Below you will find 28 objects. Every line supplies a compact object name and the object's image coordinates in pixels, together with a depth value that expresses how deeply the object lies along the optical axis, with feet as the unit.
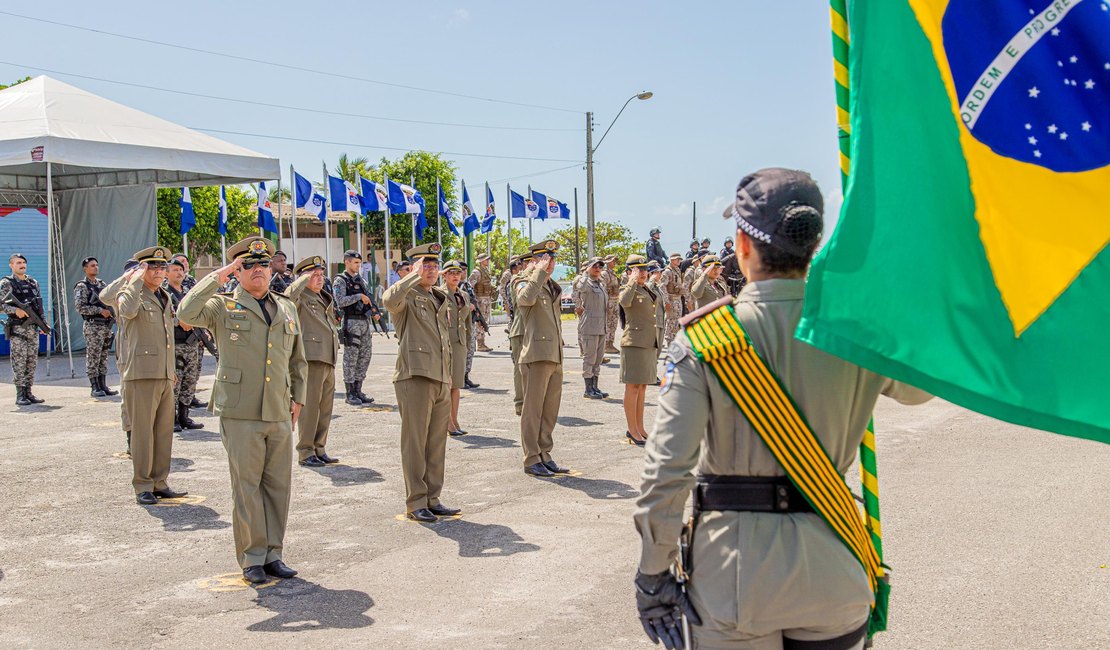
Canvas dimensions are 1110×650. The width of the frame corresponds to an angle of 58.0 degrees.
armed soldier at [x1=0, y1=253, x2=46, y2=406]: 47.42
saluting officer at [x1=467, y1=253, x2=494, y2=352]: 66.37
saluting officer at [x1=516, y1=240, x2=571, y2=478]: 30.07
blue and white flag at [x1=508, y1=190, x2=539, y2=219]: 114.93
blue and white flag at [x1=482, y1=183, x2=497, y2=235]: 111.65
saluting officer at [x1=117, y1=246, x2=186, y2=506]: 27.12
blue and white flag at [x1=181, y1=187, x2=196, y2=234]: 86.48
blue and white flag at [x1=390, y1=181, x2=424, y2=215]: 102.89
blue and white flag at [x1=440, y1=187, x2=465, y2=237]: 115.04
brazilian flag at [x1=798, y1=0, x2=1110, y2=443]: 8.15
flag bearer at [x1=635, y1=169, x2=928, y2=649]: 8.62
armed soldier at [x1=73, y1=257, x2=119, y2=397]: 48.96
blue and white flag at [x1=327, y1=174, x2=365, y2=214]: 96.89
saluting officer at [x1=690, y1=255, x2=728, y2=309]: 53.57
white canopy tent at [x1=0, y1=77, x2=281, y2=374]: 60.36
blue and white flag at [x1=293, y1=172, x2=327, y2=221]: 97.55
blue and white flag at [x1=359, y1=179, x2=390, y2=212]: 101.14
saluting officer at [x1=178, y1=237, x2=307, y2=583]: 20.17
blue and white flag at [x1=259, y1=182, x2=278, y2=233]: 95.21
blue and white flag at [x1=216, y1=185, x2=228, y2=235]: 94.06
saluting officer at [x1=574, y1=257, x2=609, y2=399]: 47.70
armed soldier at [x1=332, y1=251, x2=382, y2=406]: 45.29
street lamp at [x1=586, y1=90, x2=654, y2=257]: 106.11
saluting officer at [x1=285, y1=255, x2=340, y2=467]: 32.17
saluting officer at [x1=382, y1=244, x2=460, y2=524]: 24.86
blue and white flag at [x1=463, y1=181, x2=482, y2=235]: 110.11
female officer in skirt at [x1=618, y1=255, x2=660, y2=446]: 34.78
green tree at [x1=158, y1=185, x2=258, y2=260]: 156.78
